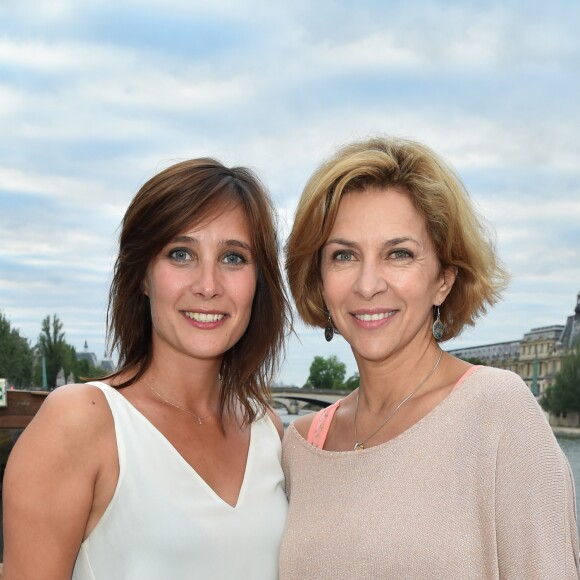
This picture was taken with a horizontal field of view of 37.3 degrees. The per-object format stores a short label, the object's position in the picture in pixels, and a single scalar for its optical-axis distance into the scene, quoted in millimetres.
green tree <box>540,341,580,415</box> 55281
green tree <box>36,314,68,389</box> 57219
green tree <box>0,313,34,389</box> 43438
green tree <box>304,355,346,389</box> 89562
